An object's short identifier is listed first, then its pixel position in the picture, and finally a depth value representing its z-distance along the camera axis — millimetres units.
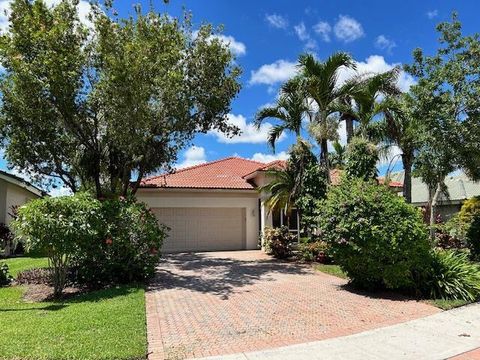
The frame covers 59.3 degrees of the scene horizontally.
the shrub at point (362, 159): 15633
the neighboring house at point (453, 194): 28481
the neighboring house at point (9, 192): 21703
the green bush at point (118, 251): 11586
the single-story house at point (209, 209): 22125
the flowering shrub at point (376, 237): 9938
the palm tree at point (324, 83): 15852
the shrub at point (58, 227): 9953
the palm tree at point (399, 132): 16438
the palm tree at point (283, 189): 18052
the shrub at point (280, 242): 18266
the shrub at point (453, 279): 9750
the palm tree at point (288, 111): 17328
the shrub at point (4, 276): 12352
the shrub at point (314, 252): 16109
